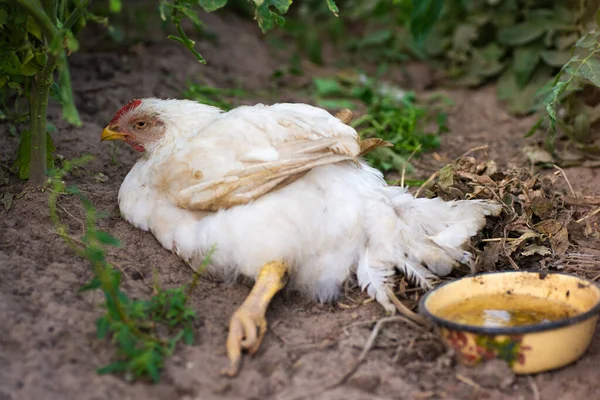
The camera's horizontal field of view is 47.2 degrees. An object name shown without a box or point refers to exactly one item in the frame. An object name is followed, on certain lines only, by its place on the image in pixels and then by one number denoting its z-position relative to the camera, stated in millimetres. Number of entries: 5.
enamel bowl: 2359
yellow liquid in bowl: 2666
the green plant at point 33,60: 2945
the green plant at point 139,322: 2293
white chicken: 2910
